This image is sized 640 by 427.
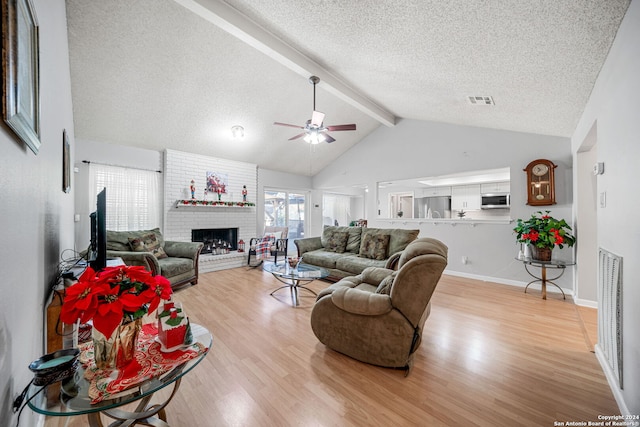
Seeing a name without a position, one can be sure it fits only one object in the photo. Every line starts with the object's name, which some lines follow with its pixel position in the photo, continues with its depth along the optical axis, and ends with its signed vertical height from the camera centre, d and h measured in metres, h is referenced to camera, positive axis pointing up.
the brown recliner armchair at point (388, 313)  1.85 -0.79
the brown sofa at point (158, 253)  3.43 -0.59
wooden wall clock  3.92 +0.44
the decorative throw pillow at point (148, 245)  3.91 -0.49
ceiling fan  3.56 +1.21
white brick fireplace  4.98 +0.27
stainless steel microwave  6.06 +0.25
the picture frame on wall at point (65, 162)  2.22 +0.46
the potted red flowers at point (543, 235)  3.41 -0.33
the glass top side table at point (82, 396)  0.86 -0.64
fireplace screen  5.46 -0.57
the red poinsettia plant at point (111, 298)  0.92 -0.31
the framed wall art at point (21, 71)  0.76 +0.50
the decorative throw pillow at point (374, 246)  4.11 -0.55
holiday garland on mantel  4.98 +0.21
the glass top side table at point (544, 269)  3.45 -0.87
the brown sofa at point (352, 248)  4.00 -0.63
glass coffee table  3.30 -0.81
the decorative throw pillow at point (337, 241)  4.74 -0.55
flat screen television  1.74 -0.13
